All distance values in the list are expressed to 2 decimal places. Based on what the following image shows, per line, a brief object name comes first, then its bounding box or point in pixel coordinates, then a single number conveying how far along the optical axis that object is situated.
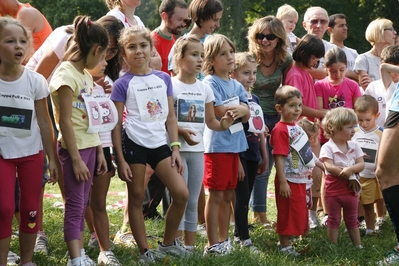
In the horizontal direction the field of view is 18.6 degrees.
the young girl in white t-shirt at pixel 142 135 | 9.35
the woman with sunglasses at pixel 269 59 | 12.33
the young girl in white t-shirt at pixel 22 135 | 8.38
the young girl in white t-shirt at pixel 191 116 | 9.97
